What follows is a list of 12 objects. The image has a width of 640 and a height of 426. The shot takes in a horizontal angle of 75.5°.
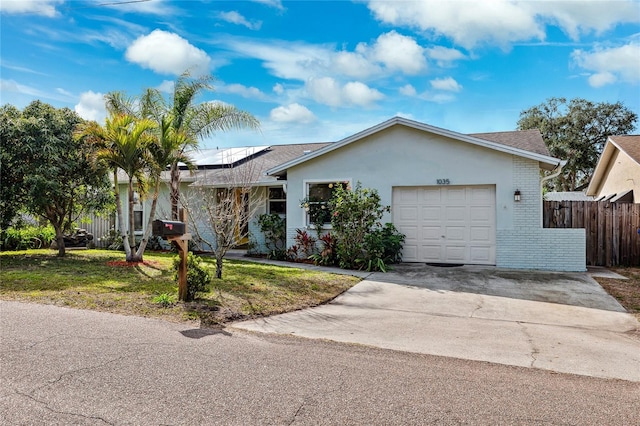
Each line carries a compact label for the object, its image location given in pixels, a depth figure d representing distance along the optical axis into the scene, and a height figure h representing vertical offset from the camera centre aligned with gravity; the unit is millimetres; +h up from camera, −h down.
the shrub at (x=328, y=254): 11745 -1066
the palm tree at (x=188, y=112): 13477 +3536
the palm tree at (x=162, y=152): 10273 +1634
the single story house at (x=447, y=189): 10984 +802
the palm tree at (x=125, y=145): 9984 +1785
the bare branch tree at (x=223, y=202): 8328 +320
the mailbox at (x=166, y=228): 5910 -167
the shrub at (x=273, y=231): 14133 -493
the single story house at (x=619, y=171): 16750 +2078
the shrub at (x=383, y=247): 11000 -849
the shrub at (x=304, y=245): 12789 -882
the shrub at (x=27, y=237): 14133 -722
